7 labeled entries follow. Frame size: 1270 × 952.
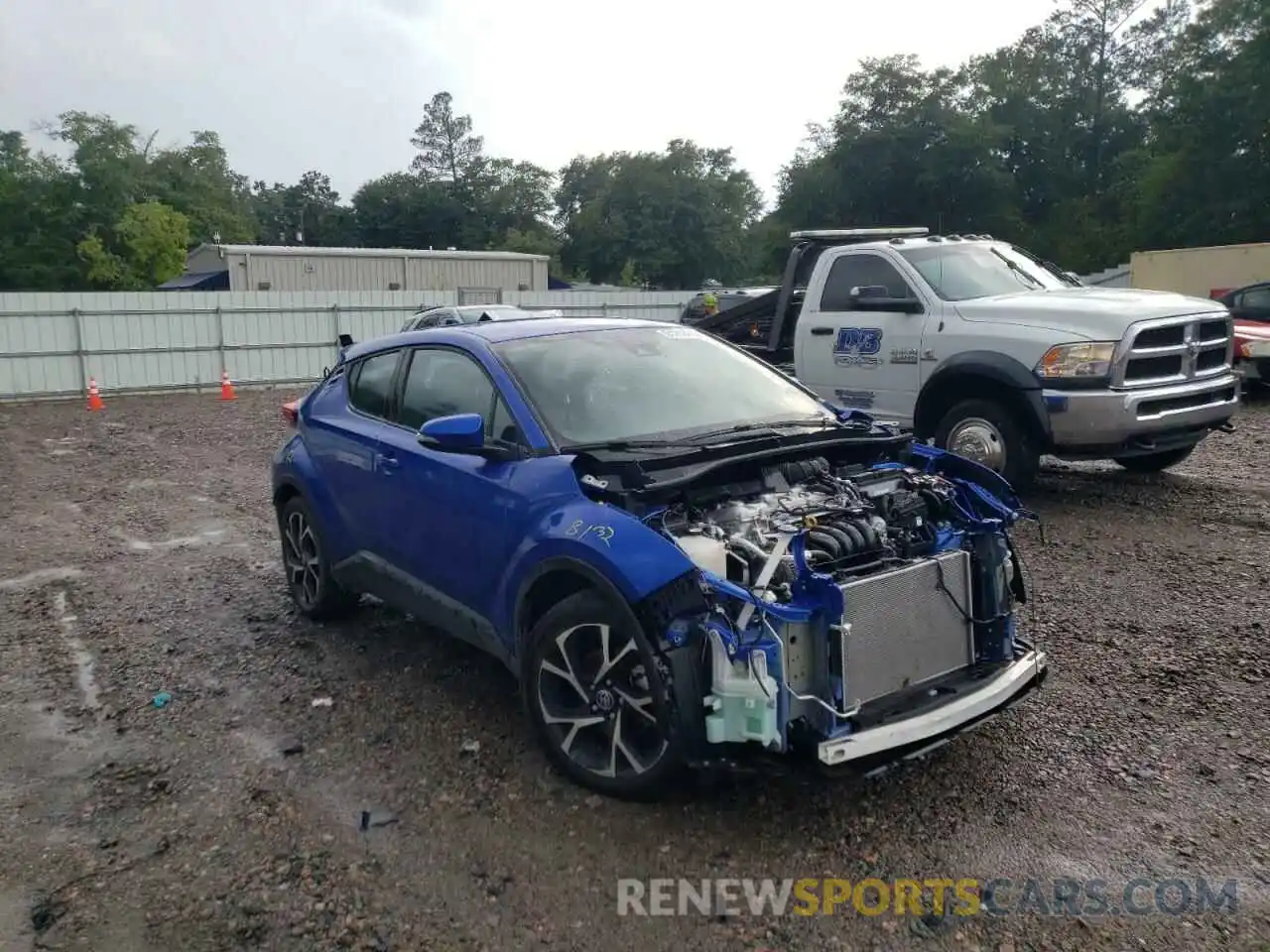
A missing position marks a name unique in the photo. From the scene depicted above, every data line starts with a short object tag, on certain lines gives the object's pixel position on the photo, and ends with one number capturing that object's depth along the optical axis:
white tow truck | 7.27
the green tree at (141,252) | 49.06
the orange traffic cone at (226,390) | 19.58
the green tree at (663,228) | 63.94
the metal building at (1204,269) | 21.22
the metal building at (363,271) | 32.09
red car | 13.80
